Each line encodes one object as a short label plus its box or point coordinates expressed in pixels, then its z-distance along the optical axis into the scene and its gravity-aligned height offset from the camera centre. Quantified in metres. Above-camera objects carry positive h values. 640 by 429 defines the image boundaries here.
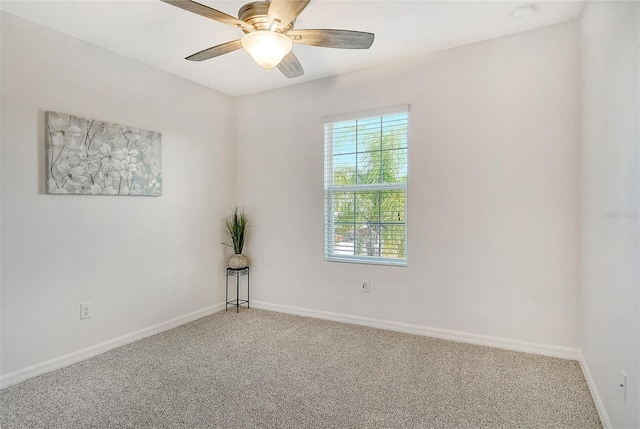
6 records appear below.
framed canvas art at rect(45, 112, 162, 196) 2.40 +0.41
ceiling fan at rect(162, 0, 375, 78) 1.63 +0.97
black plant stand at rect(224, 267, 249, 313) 3.67 -0.83
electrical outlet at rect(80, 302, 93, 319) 2.56 -0.78
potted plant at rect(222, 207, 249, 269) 3.66 -0.34
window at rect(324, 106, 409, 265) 3.09 +0.21
